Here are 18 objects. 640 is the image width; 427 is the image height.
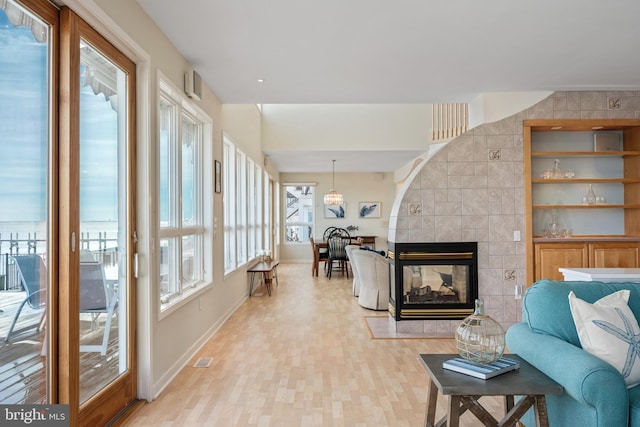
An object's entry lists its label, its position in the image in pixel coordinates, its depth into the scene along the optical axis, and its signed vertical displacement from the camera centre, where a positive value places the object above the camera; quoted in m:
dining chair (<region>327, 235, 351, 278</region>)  9.27 -0.70
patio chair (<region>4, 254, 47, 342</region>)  1.84 -0.27
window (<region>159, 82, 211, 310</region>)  3.54 +0.20
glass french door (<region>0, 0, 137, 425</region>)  1.81 +0.03
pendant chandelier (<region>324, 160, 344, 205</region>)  10.64 +0.46
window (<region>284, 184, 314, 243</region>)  12.54 +0.19
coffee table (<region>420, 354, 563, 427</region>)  1.81 -0.71
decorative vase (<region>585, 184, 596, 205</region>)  5.00 +0.19
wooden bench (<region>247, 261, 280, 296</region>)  6.92 -0.81
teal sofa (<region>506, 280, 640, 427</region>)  1.77 -0.64
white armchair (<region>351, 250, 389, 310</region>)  5.99 -0.83
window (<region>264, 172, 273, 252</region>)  9.32 +0.12
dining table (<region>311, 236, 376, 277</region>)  9.52 -0.65
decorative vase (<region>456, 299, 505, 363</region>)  1.97 -0.55
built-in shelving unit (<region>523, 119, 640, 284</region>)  4.83 +0.25
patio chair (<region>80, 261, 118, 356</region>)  2.34 -0.44
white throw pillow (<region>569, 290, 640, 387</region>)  1.95 -0.53
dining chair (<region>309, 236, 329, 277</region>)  9.55 -0.87
